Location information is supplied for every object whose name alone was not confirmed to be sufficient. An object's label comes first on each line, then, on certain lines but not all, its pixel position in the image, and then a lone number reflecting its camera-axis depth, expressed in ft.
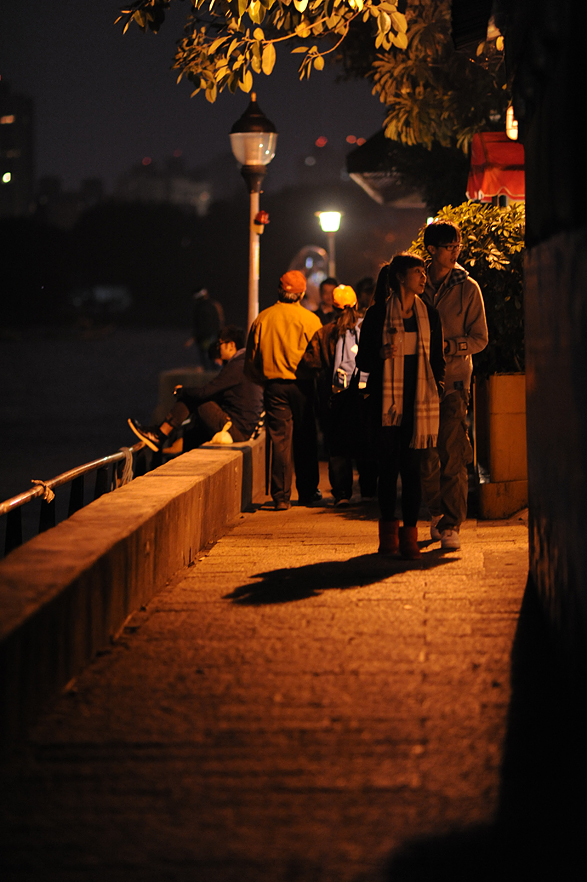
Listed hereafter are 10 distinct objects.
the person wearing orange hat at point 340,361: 56.62
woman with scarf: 39.01
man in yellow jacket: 57.69
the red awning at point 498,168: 68.92
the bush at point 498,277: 54.33
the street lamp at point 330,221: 145.63
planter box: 52.63
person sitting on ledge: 65.03
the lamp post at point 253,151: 78.80
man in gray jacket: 42.71
